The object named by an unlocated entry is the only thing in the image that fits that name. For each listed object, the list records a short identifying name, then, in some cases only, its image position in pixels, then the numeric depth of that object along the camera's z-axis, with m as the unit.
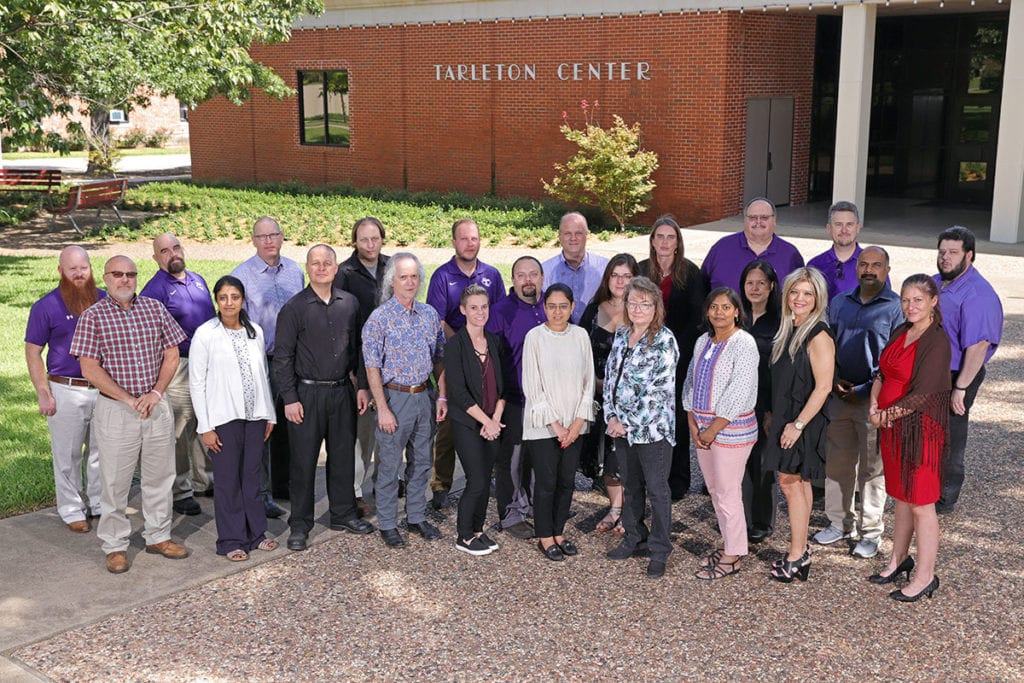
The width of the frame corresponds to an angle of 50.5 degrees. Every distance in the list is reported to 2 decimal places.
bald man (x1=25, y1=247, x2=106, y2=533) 6.41
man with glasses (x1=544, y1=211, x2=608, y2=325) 7.22
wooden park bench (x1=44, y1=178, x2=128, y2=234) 20.27
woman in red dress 5.73
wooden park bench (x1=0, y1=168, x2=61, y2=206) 22.64
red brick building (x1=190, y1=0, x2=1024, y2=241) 20.16
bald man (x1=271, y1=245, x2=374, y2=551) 6.45
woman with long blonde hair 5.86
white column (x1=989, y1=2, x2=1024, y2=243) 17.64
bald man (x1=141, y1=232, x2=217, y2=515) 6.79
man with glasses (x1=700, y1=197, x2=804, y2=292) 7.13
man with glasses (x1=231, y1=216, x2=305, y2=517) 6.96
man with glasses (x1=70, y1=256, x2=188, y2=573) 6.05
